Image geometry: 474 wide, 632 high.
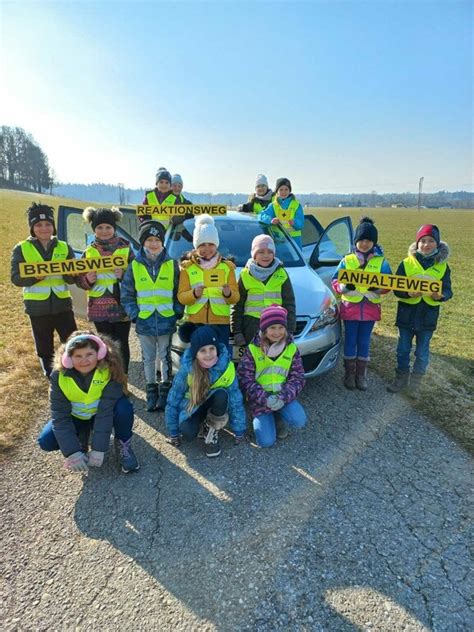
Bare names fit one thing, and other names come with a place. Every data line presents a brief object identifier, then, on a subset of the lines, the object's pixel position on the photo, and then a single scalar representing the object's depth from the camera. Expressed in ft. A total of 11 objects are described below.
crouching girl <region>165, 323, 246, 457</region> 10.50
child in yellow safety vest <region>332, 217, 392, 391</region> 13.75
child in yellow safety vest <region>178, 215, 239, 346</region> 11.75
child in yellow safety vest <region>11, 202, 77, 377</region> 12.41
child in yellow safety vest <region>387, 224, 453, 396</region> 13.02
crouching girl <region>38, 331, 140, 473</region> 9.31
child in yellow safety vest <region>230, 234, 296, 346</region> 12.07
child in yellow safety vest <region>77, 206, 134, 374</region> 12.81
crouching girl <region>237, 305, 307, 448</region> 11.04
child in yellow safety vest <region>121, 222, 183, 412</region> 11.85
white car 12.90
